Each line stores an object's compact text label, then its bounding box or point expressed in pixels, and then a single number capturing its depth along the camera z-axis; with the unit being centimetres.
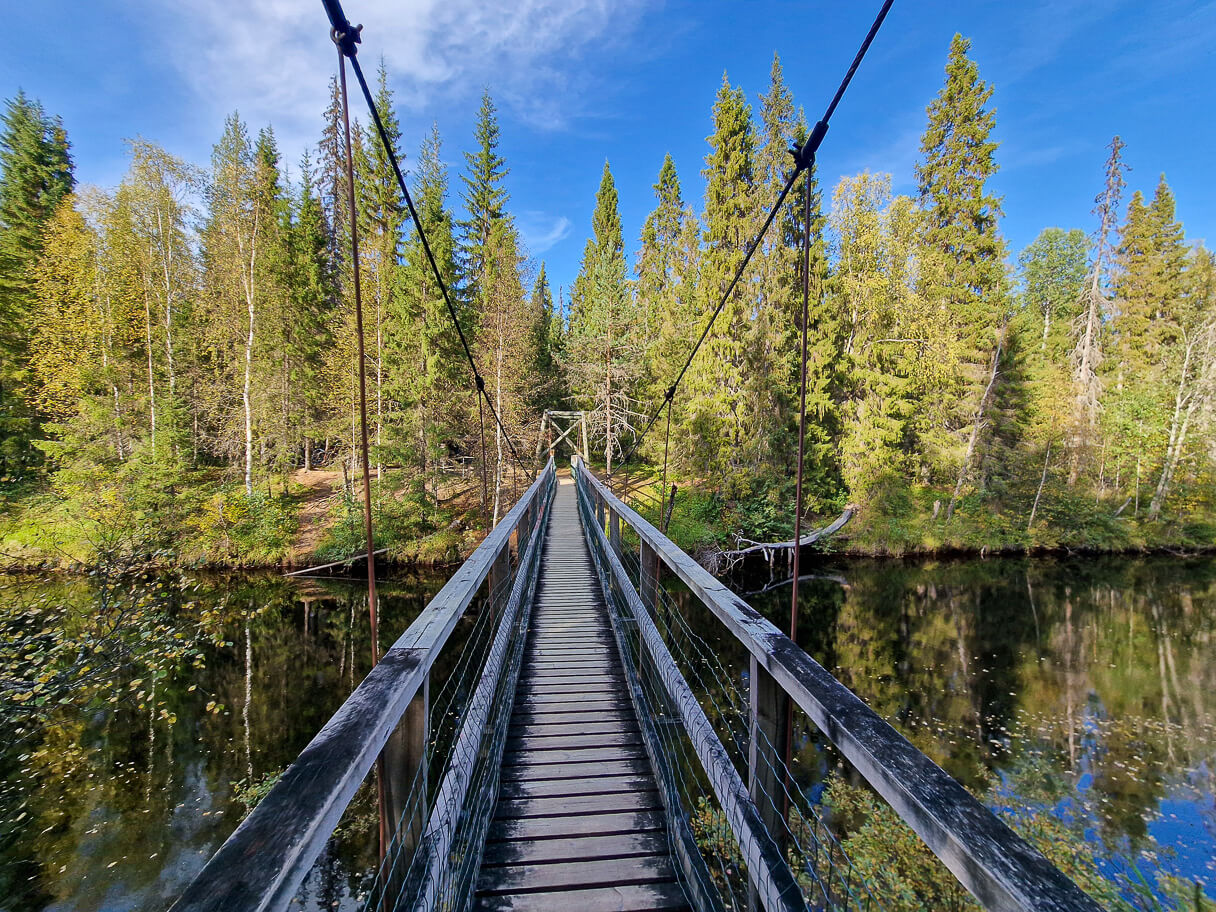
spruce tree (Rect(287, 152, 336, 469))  1535
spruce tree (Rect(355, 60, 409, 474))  1264
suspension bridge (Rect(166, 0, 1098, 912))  65
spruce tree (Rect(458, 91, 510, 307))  1866
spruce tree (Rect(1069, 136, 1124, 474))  1503
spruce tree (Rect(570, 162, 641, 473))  1608
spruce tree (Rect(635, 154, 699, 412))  1636
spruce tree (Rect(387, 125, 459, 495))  1319
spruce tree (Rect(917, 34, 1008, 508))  1425
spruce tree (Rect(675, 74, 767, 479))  1274
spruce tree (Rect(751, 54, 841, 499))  1209
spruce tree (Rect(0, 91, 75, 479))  1342
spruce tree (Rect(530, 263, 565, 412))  2118
